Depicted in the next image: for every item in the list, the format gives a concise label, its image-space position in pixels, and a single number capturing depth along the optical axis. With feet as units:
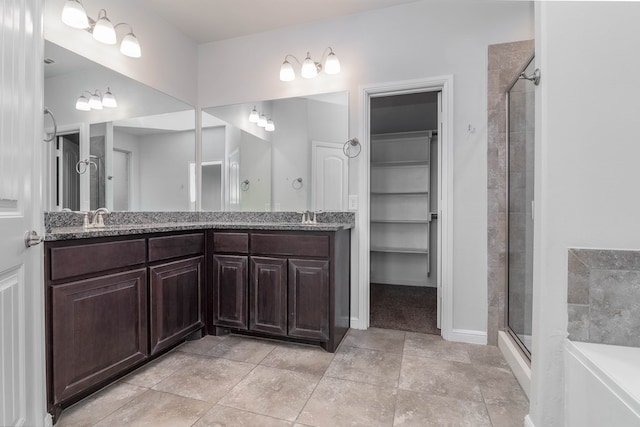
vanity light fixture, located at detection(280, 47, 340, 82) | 8.20
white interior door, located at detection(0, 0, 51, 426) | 3.37
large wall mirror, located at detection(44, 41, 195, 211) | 6.23
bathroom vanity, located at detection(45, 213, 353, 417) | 4.70
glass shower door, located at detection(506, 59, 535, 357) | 5.82
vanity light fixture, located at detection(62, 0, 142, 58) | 6.06
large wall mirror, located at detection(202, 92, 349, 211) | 8.65
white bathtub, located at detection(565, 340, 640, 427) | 2.80
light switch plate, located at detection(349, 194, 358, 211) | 8.45
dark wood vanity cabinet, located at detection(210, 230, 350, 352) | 6.91
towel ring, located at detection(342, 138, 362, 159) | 8.41
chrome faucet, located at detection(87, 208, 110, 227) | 6.63
